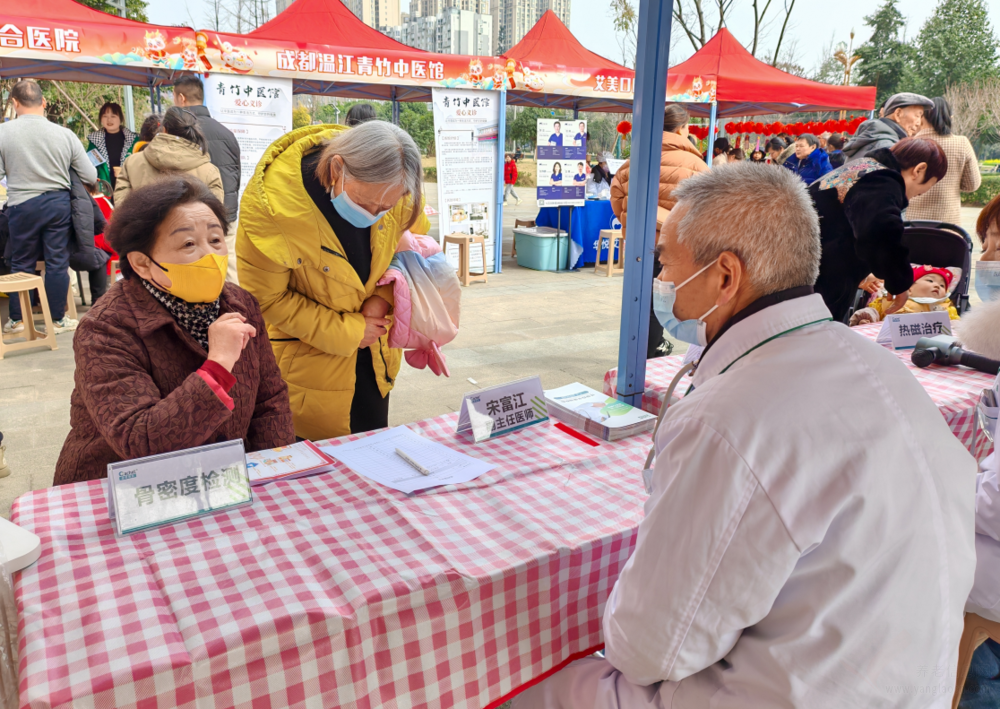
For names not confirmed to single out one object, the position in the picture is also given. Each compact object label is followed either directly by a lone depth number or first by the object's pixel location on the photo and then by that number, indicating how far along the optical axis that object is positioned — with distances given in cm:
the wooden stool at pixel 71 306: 572
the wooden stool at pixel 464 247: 784
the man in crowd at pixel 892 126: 359
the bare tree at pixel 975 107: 2432
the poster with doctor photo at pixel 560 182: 805
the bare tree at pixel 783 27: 2459
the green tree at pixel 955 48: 2889
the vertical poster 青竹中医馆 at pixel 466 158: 771
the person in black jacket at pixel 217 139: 514
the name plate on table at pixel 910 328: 277
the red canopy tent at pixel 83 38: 562
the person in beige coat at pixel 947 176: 450
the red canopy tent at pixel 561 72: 813
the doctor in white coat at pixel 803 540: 94
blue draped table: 895
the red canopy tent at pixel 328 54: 672
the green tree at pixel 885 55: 3186
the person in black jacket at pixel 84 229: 536
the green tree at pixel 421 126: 2388
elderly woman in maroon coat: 152
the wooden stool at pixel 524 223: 987
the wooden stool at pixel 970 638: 159
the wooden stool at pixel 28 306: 474
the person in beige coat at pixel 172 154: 444
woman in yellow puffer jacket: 202
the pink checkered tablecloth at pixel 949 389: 222
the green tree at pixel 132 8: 1394
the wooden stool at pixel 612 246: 840
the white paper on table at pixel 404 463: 159
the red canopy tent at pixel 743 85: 911
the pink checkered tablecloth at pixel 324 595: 102
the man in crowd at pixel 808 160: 905
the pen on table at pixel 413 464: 163
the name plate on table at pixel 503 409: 184
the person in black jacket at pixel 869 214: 266
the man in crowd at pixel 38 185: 496
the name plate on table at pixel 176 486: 133
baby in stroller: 325
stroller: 343
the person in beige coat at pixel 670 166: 415
